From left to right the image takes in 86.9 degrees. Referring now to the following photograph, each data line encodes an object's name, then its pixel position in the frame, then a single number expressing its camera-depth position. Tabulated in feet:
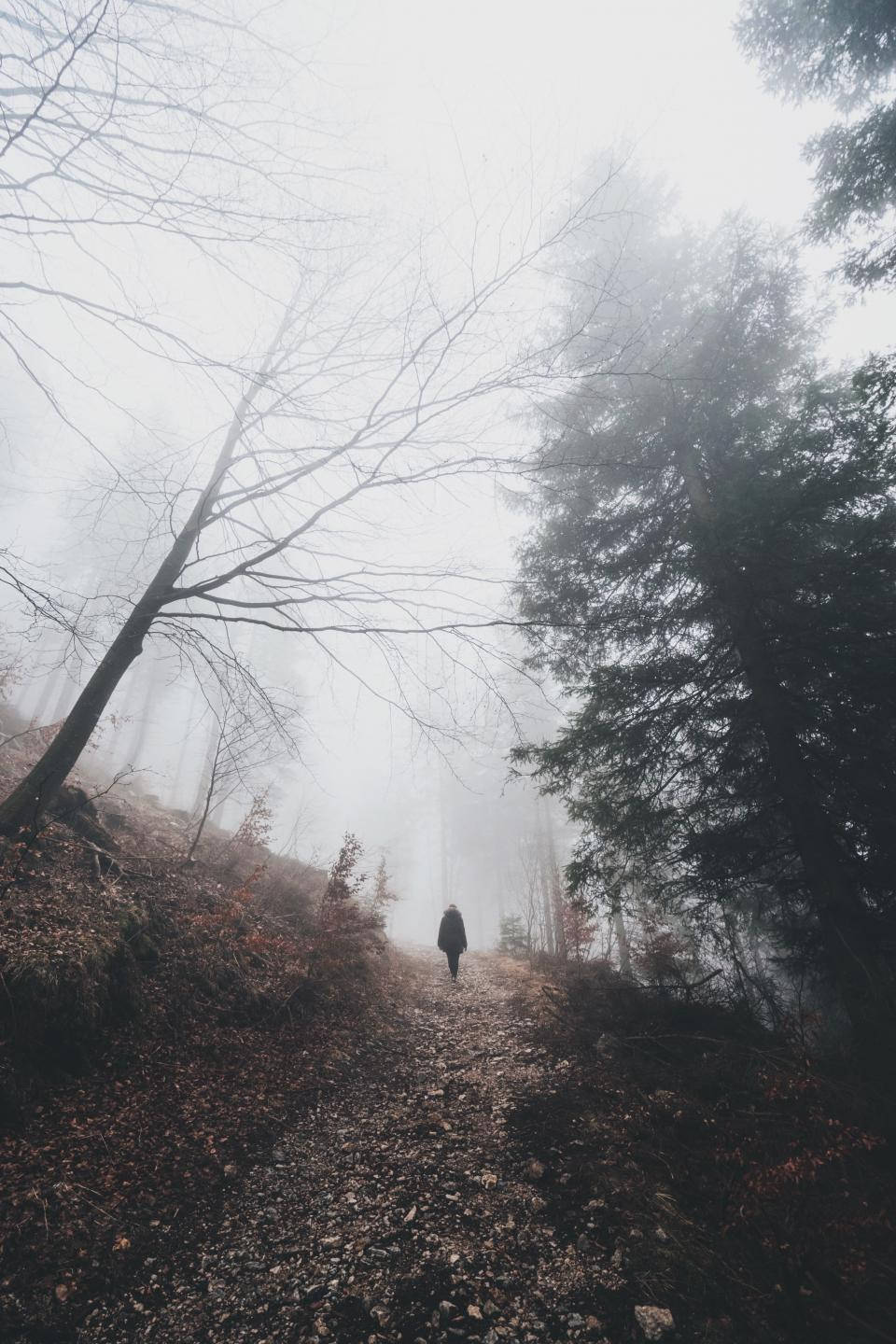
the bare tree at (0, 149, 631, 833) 14.37
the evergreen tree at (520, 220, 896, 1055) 16.03
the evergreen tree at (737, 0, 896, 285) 20.36
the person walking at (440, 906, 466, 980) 33.40
